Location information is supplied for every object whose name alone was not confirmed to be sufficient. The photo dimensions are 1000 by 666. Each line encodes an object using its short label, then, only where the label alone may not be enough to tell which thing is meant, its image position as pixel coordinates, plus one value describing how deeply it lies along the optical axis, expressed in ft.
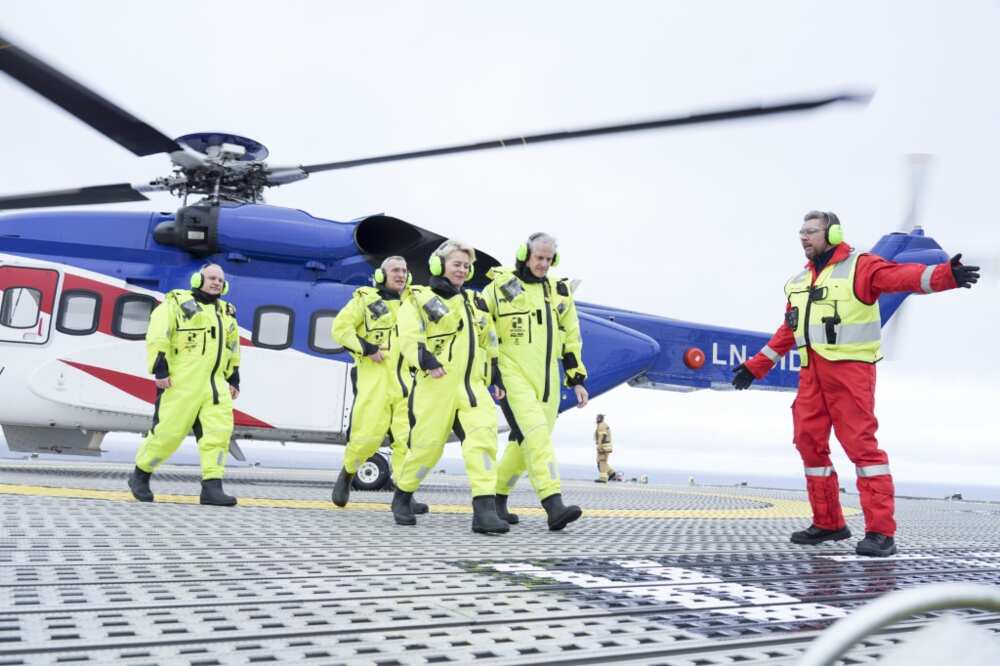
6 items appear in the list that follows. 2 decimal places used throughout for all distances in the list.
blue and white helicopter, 26.78
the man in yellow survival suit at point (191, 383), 18.26
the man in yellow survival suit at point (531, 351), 15.31
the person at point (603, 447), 49.21
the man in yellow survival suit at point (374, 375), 19.39
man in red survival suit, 13.87
